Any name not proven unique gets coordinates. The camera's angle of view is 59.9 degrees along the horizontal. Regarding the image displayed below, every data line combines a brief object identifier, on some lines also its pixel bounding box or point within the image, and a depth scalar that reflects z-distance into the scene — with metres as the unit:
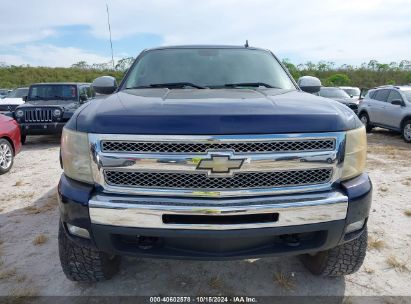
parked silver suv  10.23
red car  6.44
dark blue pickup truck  2.04
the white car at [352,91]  18.08
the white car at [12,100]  13.65
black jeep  9.48
